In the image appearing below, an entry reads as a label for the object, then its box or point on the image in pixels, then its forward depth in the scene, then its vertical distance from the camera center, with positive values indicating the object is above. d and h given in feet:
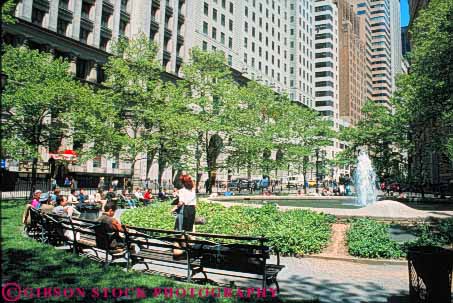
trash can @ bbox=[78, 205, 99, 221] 64.14 -4.52
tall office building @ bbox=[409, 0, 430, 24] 209.87 +113.85
